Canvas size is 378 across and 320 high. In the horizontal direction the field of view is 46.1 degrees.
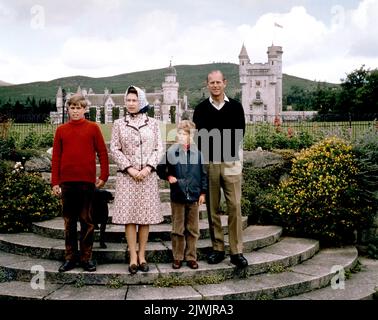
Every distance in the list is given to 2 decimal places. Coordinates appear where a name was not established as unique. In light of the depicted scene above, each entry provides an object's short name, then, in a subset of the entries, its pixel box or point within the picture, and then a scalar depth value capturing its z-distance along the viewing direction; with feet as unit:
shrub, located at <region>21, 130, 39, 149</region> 35.76
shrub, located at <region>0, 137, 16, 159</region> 27.58
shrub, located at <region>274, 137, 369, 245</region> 22.54
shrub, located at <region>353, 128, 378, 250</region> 22.86
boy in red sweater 16.56
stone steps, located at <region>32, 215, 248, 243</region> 19.86
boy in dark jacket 17.01
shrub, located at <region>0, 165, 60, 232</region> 22.26
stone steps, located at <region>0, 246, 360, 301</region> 15.80
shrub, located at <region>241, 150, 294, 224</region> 24.14
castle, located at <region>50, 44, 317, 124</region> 253.24
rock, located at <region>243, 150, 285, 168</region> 28.07
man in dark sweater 17.40
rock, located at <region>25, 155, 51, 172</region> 27.13
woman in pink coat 16.53
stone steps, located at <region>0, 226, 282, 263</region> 18.29
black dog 17.72
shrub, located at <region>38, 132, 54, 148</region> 37.83
